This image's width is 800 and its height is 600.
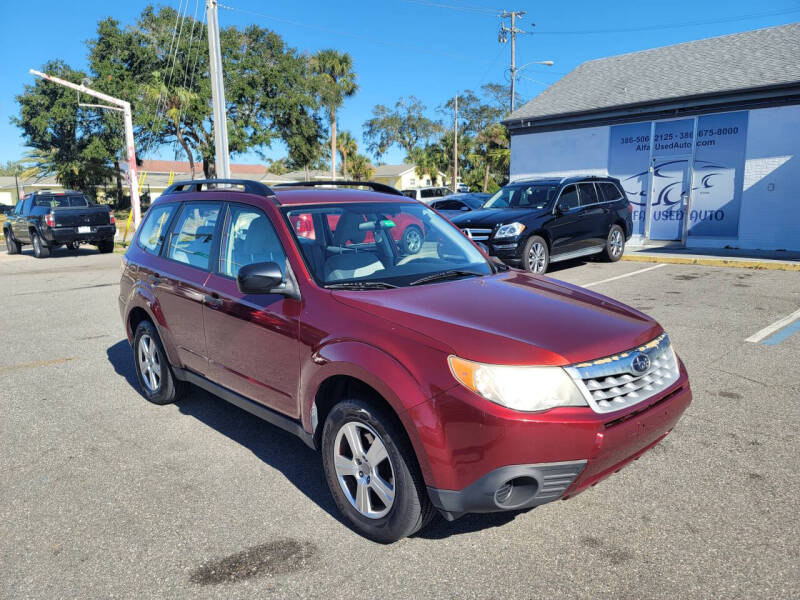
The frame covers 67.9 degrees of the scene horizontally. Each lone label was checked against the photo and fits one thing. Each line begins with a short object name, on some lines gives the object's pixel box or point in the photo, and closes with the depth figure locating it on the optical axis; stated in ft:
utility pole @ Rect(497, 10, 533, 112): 113.97
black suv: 34.19
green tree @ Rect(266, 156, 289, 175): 219.61
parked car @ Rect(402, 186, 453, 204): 89.28
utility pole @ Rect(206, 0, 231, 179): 50.83
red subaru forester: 8.10
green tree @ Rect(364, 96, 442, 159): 248.11
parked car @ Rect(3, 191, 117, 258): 56.08
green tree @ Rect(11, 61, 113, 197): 136.56
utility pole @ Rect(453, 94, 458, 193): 155.22
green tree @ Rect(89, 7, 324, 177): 122.93
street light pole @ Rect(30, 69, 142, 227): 74.74
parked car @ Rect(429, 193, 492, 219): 53.93
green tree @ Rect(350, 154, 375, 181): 181.37
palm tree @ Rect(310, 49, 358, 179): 149.89
